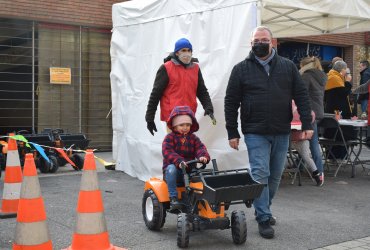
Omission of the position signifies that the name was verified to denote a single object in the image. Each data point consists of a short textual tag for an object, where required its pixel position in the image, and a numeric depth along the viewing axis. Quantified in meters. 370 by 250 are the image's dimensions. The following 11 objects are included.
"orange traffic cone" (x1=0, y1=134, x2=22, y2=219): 9.04
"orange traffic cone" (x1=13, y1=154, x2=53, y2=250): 6.32
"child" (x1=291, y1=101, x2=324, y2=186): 12.18
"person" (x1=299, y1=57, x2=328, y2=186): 12.46
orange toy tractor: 6.97
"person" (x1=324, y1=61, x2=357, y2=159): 15.30
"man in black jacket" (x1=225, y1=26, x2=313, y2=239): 8.00
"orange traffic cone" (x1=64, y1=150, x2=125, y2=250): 6.48
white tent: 11.09
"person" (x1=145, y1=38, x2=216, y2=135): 9.98
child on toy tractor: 7.85
